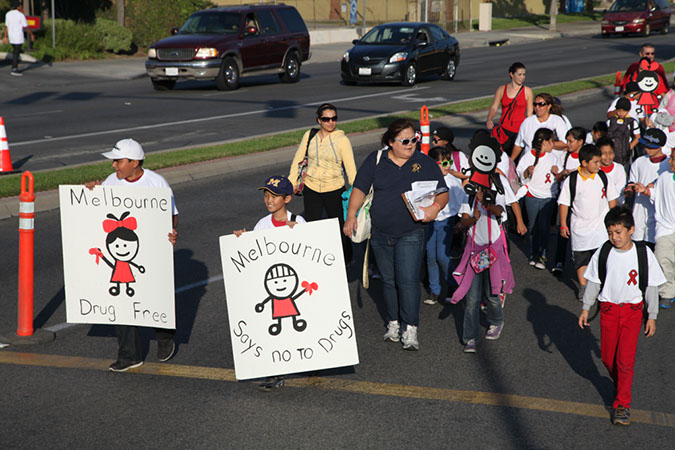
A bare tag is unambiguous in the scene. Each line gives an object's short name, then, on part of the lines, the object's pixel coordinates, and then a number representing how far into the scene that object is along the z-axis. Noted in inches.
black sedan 971.3
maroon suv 924.0
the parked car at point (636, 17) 1852.9
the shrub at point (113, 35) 1346.0
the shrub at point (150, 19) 1401.3
